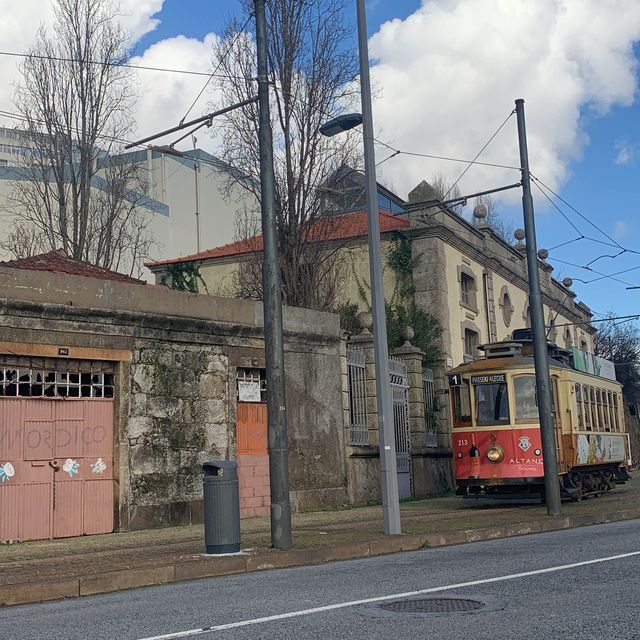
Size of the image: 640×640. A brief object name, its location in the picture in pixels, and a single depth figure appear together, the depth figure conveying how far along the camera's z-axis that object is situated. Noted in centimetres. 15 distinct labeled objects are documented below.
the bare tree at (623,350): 5447
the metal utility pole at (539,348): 1706
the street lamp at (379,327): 1370
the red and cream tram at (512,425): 2012
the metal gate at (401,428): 2394
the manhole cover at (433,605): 717
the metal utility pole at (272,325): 1216
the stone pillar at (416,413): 2458
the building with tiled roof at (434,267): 2823
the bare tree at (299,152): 2470
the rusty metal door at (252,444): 1859
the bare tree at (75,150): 2747
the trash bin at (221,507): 1161
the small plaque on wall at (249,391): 1887
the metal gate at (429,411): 2580
